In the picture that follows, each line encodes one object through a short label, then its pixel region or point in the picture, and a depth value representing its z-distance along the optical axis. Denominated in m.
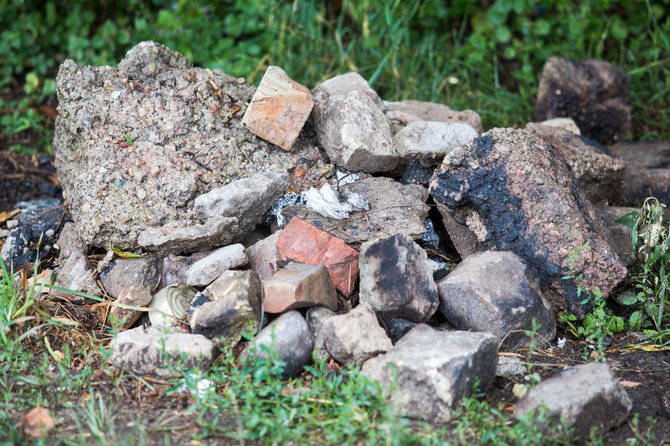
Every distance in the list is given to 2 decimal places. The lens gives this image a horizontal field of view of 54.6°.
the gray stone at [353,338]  2.49
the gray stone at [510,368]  2.58
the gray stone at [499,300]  2.70
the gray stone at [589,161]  3.55
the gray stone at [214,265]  2.85
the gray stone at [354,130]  3.30
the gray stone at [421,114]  3.81
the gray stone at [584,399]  2.17
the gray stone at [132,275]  3.00
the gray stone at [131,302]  2.85
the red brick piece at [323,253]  2.84
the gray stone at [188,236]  2.93
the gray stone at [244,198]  3.00
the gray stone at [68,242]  3.31
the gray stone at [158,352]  2.46
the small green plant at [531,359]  2.41
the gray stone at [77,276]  3.03
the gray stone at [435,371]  2.24
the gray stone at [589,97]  4.74
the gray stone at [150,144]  3.10
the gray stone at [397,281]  2.66
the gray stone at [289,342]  2.46
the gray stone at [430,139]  3.36
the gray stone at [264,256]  2.95
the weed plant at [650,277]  2.88
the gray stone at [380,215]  3.06
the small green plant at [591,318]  2.79
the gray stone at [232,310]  2.54
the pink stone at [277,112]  3.31
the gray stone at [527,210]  2.88
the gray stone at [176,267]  2.97
